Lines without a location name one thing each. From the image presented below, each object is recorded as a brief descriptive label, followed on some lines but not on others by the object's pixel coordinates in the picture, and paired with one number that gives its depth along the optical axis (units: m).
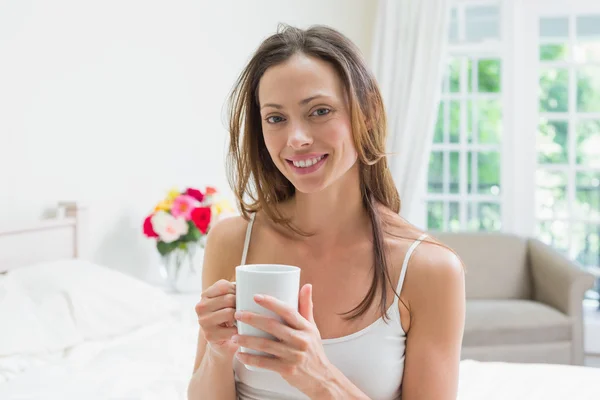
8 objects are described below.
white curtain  4.46
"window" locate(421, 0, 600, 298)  4.38
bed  1.84
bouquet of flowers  3.12
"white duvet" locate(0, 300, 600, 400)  1.78
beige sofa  3.50
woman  1.15
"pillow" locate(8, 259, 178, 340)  2.28
